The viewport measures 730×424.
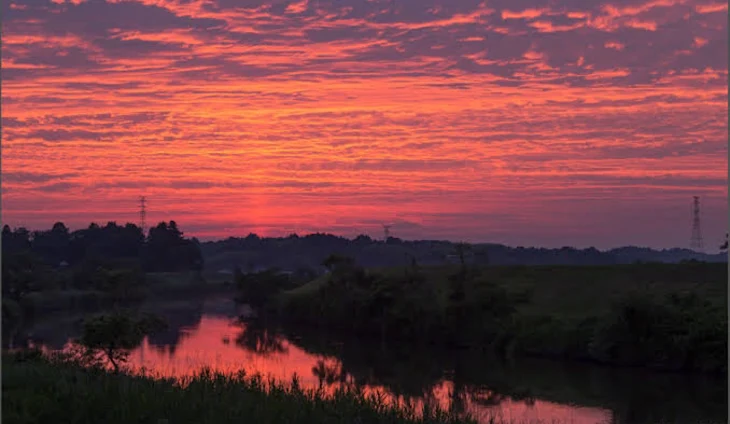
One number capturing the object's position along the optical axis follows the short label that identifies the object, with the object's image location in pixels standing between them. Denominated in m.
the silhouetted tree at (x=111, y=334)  43.44
